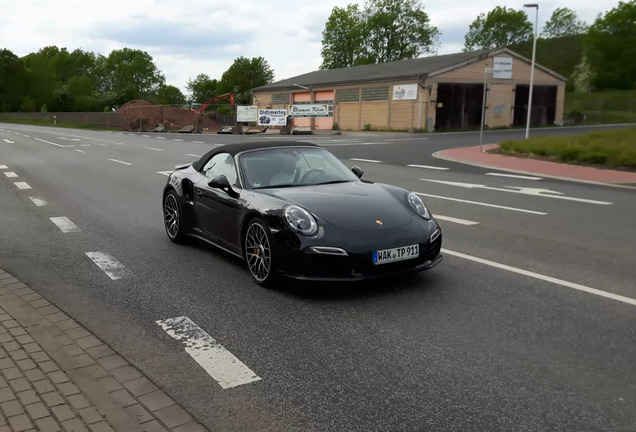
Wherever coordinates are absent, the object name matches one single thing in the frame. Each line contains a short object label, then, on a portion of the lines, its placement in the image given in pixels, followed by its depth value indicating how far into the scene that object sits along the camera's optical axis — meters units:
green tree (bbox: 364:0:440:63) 97.38
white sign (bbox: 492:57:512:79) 48.06
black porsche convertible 5.26
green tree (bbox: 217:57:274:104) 111.56
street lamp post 27.14
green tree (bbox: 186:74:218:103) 122.81
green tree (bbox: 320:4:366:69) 99.69
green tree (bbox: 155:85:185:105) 130.55
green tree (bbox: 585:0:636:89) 89.94
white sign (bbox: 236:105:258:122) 48.50
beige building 46.66
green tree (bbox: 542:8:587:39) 118.75
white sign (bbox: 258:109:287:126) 46.81
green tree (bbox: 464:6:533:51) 108.12
